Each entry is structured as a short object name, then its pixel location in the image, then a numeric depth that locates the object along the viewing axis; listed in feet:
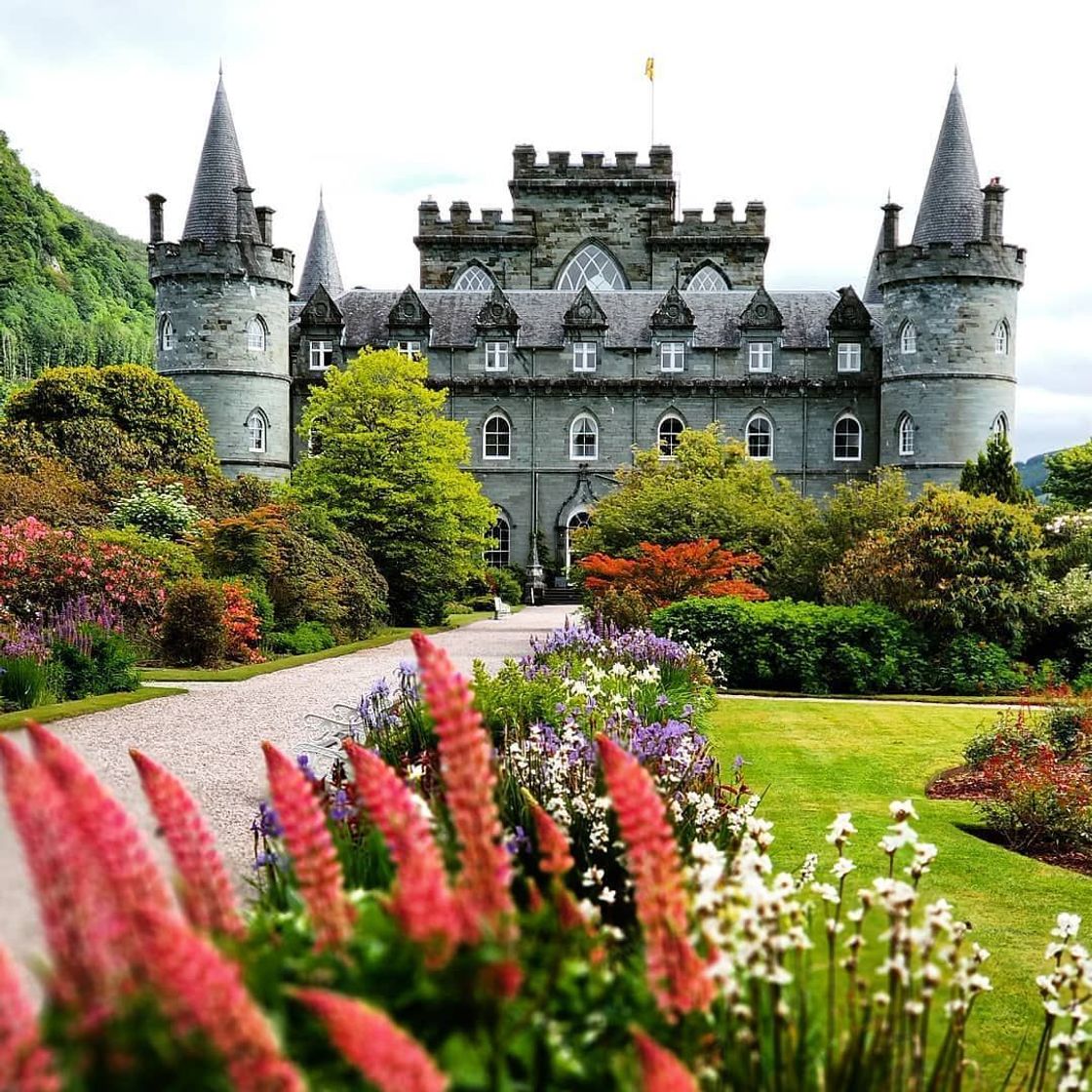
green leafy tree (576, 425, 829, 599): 78.64
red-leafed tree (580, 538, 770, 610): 69.15
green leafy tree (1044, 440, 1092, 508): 156.97
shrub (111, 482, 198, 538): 87.61
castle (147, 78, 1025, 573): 138.62
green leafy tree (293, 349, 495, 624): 96.07
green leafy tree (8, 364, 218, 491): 107.45
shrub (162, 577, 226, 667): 61.57
